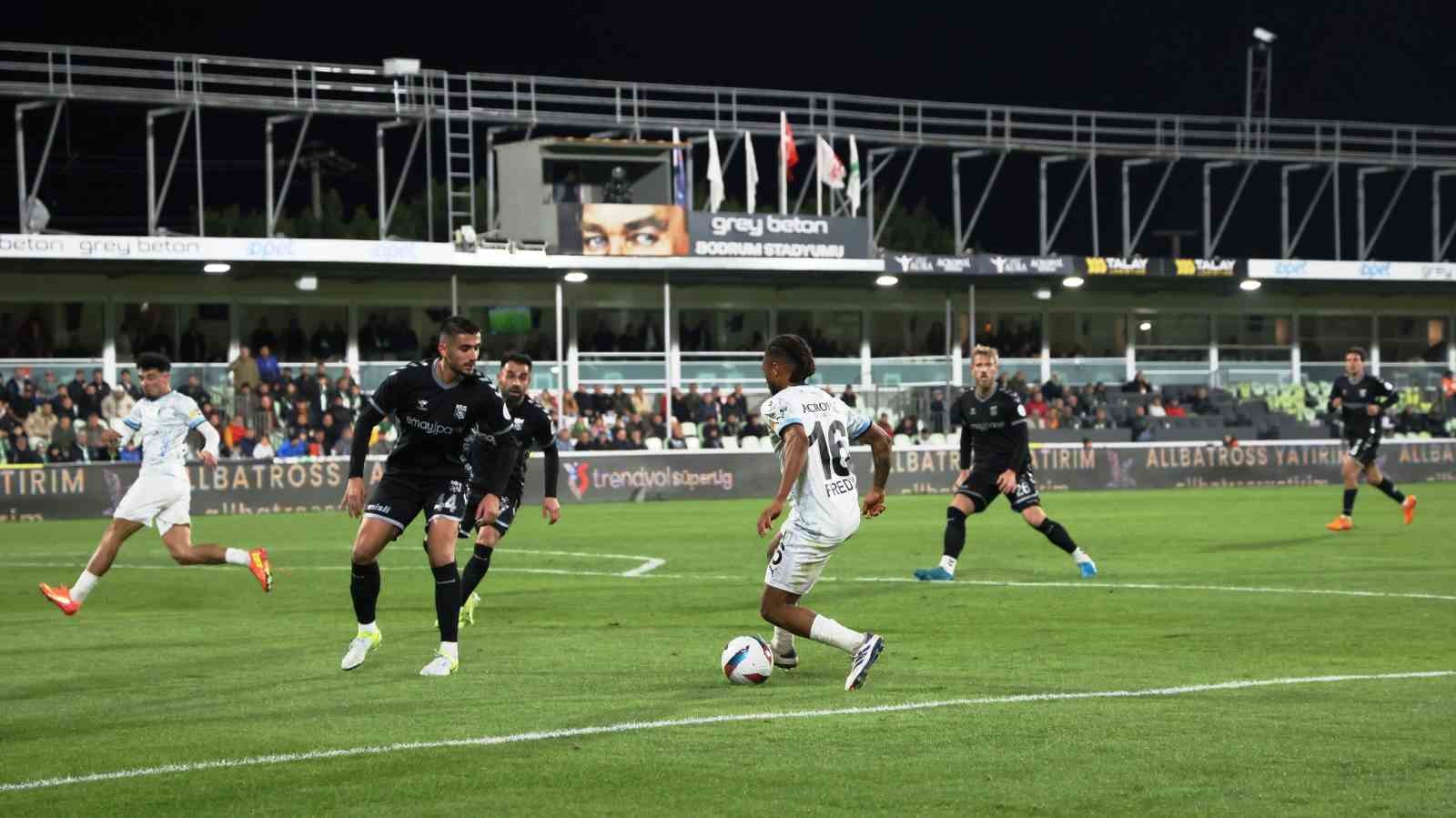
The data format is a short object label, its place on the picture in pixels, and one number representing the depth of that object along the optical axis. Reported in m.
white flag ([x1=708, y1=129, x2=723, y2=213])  47.41
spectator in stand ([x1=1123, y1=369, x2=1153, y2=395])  49.06
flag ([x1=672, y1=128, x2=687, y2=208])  46.75
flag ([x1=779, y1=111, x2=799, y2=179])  47.53
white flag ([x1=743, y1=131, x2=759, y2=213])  47.72
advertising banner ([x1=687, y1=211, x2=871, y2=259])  45.50
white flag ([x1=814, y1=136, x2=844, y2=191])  46.66
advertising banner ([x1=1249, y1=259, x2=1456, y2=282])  53.16
